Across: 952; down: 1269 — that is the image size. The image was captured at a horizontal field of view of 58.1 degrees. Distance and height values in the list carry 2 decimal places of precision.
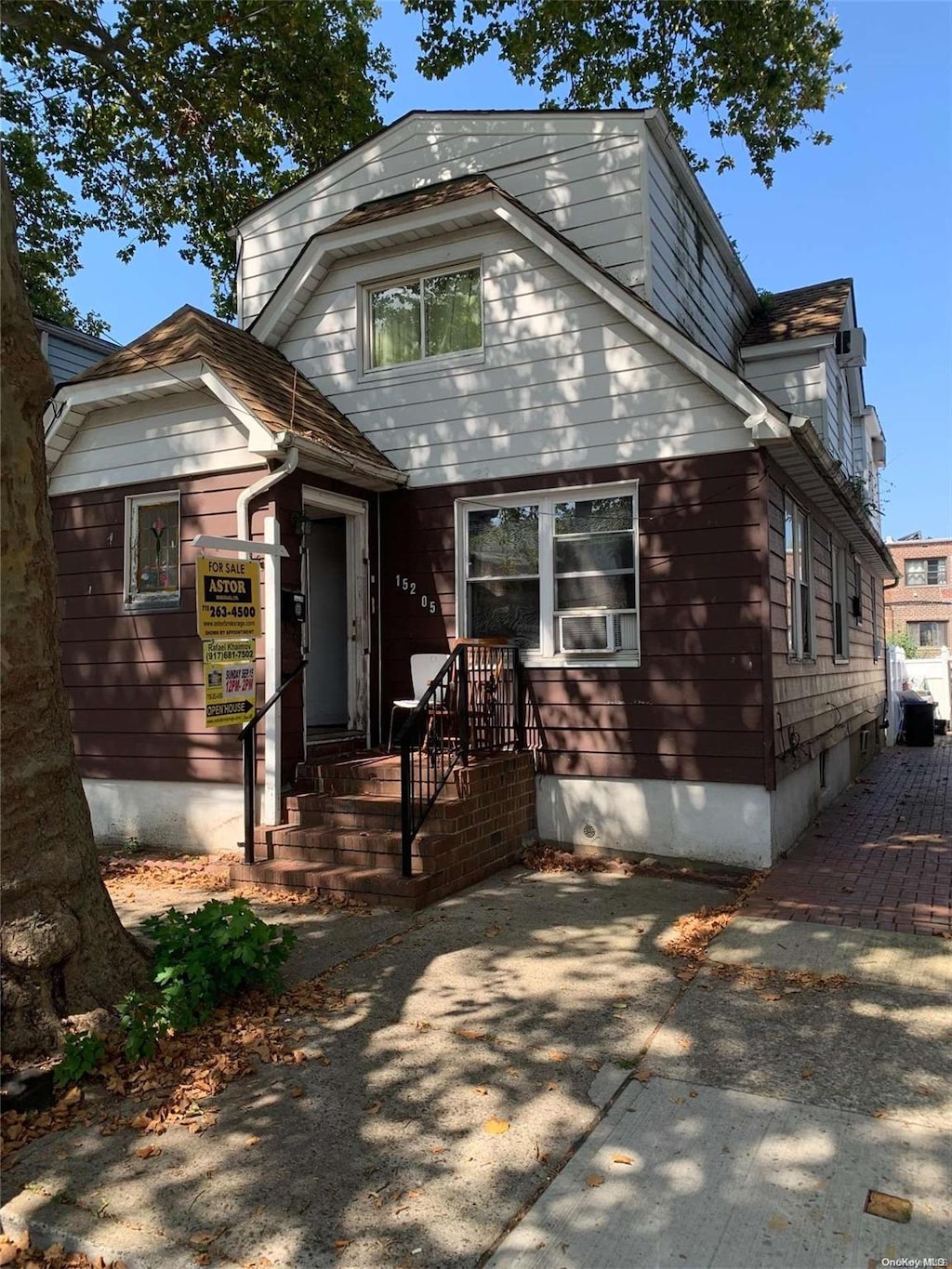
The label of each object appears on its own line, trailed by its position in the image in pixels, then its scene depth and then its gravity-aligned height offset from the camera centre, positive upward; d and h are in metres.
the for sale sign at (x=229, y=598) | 6.59 +0.47
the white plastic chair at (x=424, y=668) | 8.19 -0.15
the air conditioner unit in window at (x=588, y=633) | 7.80 +0.15
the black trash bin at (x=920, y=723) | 18.16 -1.74
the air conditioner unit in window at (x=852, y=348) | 12.53 +4.48
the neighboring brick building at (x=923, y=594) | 38.84 +2.17
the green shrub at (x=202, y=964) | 3.92 -1.49
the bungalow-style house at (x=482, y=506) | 7.32 +1.42
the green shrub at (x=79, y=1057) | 3.54 -1.67
